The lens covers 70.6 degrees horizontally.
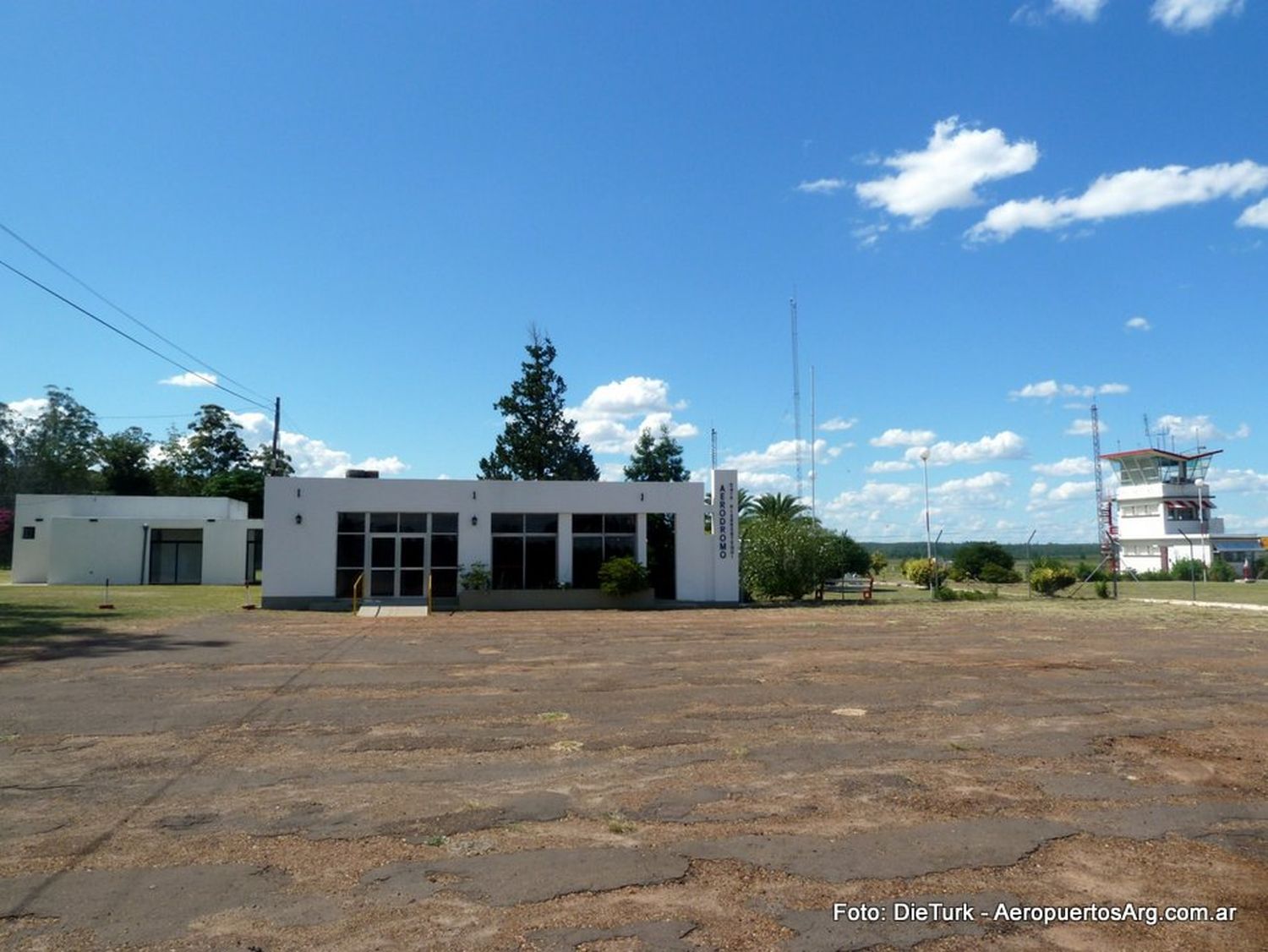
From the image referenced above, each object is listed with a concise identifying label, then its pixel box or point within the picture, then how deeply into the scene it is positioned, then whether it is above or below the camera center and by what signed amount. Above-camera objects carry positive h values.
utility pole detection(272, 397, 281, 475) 48.59 +8.18
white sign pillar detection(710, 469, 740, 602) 32.19 +0.60
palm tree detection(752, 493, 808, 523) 43.94 +2.74
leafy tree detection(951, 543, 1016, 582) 52.88 +0.12
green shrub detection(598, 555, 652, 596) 29.95 -0.41
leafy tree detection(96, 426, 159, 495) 75.88 +8.37
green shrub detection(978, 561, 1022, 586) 50.72 -0.75
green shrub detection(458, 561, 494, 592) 29.64 -0.44
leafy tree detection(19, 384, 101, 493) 78.25 +10.57
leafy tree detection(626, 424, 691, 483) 62.91 +7.21
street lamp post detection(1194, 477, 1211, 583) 70.56 +2.85
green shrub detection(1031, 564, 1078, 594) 36.75 -0.73
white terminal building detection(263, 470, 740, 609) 29.36 +1.12
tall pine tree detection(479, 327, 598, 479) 57.72 +8.39
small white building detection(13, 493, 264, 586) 44.00 +1.13
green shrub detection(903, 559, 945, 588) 47.47 -0.55
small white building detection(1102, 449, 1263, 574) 72.94 +3.87
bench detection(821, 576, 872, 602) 37.00 -1.10
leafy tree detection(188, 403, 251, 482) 81.56 +11.10
